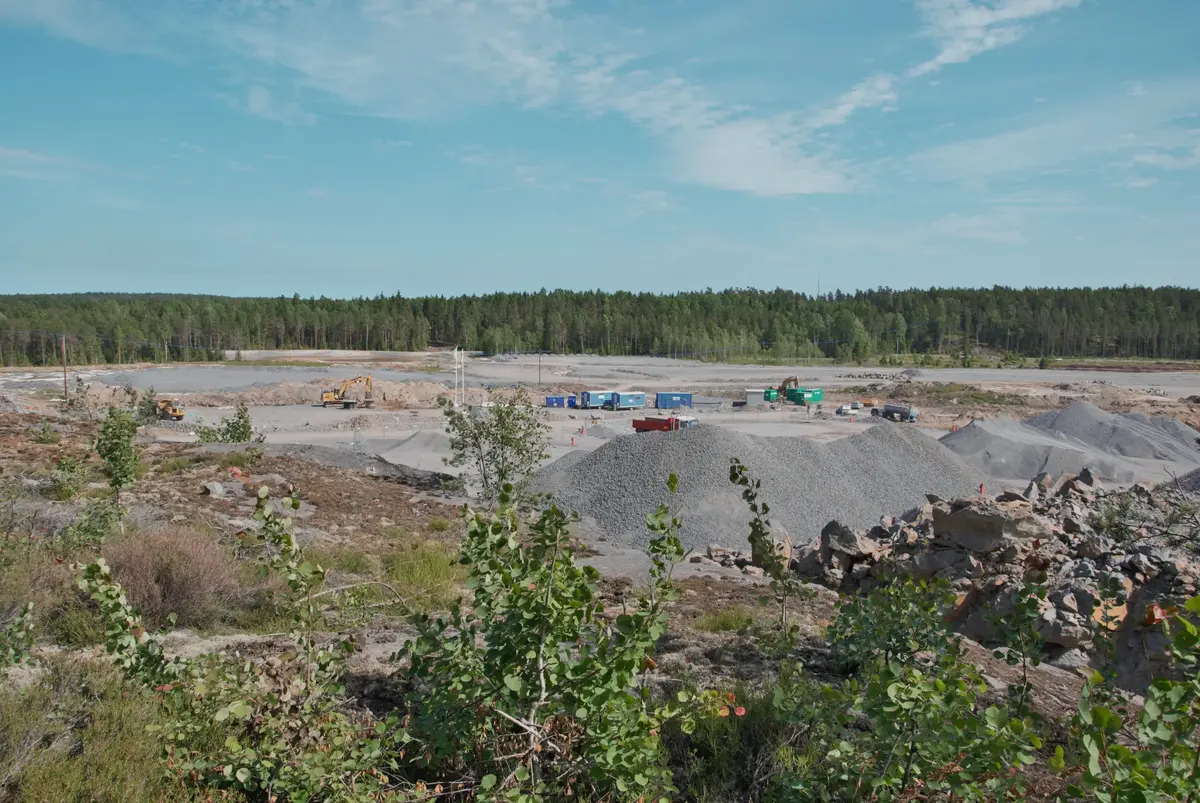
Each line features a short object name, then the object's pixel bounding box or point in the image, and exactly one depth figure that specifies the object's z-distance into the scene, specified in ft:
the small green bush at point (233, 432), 93.87
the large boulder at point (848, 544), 50.78
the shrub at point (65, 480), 49.08
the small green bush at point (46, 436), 72.02
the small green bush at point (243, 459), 69.92
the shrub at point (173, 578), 27.07
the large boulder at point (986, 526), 45.06
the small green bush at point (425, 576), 32.99
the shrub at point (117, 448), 47.85
